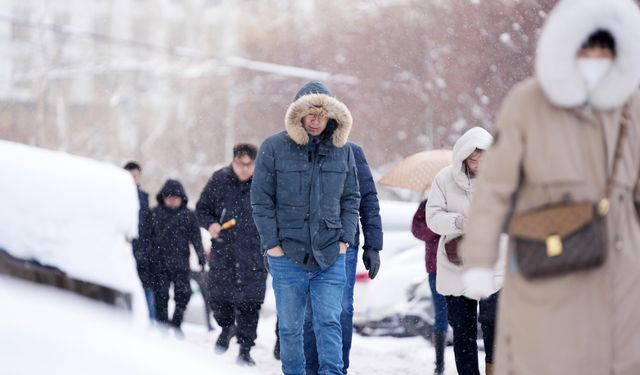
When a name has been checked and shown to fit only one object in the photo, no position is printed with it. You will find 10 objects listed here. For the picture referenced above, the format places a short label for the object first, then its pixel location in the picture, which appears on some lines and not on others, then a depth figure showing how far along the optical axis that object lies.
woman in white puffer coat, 15.24
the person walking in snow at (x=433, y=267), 17.92
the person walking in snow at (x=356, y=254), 15.37
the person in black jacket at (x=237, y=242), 20.31
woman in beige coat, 8.05
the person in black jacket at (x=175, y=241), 23.89
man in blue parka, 13.59
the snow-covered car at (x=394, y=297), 25.11
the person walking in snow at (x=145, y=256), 23.97
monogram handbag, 7.91
